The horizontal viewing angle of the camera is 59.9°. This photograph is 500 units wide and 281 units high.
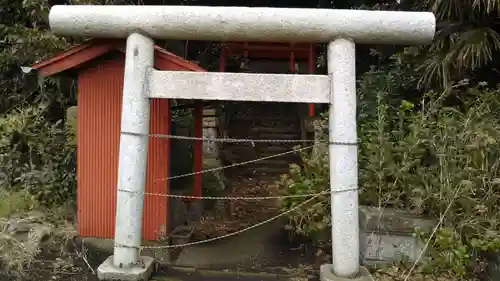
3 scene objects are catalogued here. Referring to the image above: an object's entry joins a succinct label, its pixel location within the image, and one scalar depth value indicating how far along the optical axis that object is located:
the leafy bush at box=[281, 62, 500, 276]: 4.73
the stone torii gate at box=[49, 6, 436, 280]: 4.54
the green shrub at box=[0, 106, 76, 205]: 6.72
